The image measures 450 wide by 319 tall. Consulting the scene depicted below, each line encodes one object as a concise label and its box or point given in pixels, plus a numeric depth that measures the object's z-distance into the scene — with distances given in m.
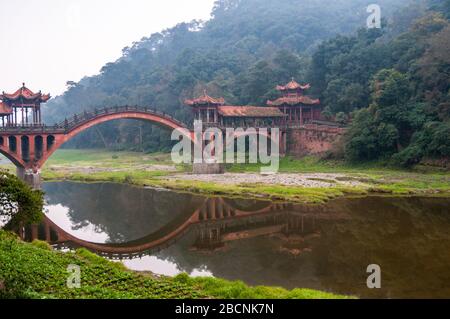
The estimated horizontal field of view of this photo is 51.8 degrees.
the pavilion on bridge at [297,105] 63.16
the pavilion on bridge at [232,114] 55.59
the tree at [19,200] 19.11
